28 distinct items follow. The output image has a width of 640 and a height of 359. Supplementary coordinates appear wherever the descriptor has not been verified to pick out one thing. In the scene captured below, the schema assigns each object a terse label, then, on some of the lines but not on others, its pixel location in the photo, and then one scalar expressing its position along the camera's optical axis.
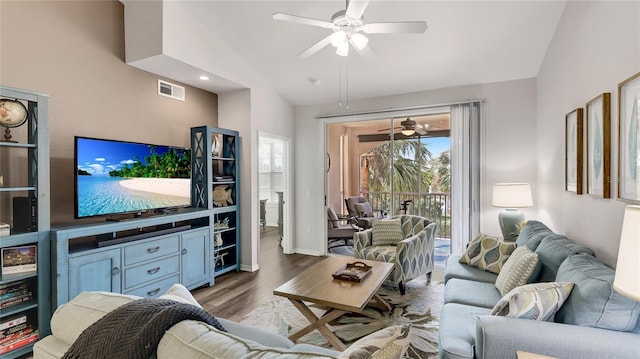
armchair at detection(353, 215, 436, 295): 3.29
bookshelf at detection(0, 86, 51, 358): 2.23
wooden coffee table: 2.19
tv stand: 2.47
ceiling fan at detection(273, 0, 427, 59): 2.18
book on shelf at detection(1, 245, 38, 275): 2.22
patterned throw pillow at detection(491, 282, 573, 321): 1.54
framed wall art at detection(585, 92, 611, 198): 1.96
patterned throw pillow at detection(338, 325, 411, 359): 0.78
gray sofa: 1.33
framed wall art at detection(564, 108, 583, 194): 2.41
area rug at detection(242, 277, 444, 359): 2.46
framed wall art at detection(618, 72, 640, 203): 1.63
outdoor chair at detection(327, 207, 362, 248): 5.34
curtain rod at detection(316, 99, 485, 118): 4.14
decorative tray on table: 2.58
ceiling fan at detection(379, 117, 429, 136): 4.70
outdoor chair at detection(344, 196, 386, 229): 5.48
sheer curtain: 4.09
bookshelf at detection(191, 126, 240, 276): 3.87
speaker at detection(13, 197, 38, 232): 2.35
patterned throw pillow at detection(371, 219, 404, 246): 3.94
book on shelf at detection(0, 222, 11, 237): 2.17
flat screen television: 2.75
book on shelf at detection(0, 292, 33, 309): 2.23
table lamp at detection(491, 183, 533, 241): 3.46
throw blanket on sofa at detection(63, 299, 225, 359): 0.83
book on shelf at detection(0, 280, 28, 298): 2.25
